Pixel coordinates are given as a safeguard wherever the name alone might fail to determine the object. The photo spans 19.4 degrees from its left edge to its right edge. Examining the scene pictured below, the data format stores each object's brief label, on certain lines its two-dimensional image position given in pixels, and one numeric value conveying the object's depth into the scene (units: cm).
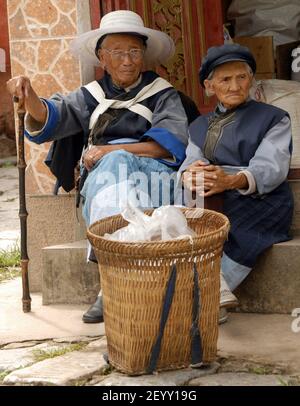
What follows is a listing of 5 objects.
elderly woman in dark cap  470
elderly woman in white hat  498
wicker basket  386
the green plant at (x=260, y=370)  400
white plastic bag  409
